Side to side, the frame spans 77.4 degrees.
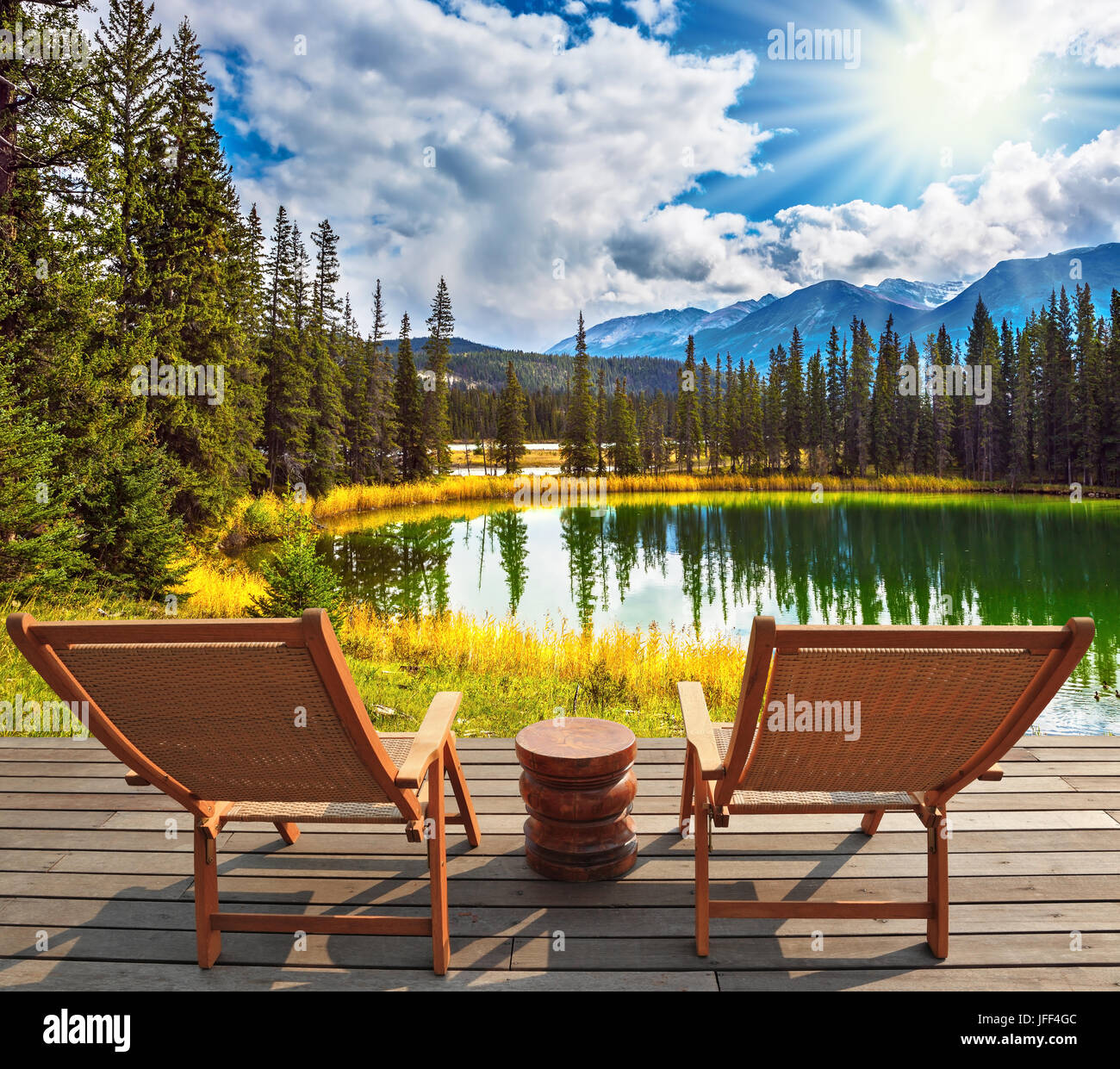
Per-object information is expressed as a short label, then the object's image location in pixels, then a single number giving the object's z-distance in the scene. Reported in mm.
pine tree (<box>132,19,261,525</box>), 17078
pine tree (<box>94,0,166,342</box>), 15570
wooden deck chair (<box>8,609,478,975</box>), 1830
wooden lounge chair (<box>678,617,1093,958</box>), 1809
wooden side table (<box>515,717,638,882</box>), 2596
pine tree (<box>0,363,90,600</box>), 8133
